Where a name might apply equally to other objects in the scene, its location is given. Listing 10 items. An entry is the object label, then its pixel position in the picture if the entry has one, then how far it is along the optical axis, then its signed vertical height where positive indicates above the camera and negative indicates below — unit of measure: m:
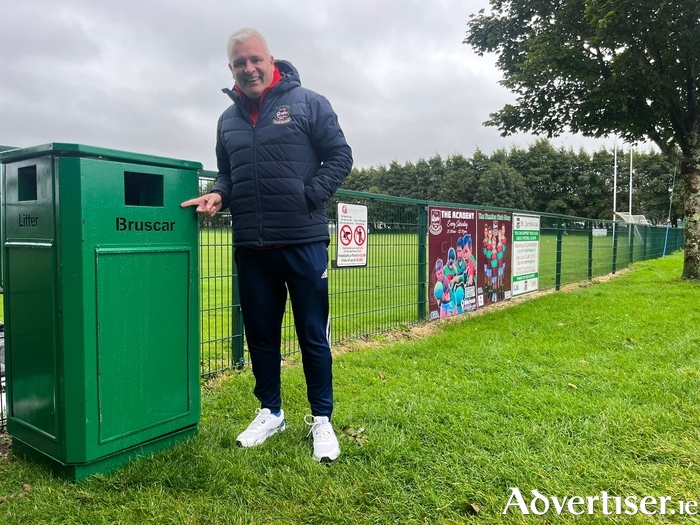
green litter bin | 2.07 -0.34
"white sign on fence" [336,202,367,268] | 4.73 -0.05
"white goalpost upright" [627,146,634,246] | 15.55 -0.04
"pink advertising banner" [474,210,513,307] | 7.12 -0.37
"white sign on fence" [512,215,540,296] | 8.11 -0.37
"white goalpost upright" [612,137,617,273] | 13.41 -0.55
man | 2.39 +0.14
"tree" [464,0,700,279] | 8.84 +3.27
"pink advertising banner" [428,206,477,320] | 6.15 -0.40
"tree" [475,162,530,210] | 41.34 +3.62
